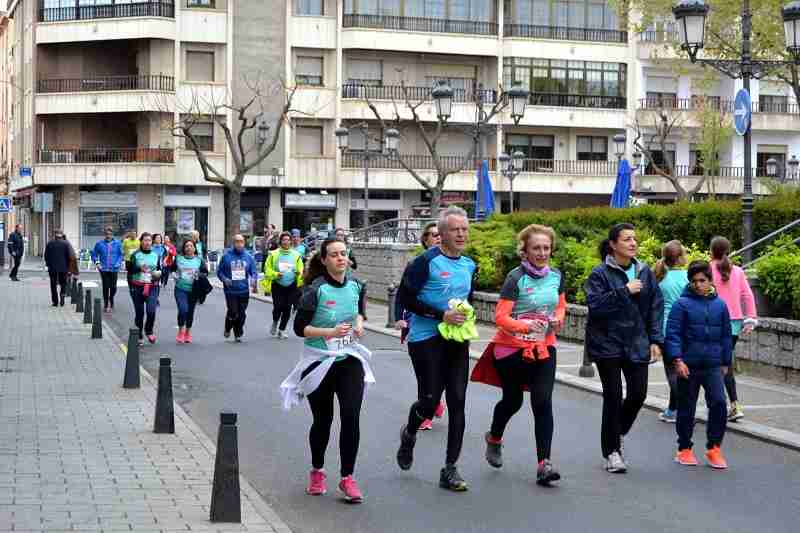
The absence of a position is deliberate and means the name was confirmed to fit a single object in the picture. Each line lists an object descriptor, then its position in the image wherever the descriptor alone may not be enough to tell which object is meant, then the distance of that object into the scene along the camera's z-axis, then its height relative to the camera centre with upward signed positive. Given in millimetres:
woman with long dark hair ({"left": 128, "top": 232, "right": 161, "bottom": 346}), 20438 -867
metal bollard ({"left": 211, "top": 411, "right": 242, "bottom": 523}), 7484 -1442
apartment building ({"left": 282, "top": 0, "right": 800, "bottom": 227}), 58844 +6421
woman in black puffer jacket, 9383 -667
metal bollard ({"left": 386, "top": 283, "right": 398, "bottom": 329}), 24000 -1486
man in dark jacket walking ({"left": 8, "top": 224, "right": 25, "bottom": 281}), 43091 -749
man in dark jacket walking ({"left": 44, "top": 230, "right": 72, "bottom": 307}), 29561 -821
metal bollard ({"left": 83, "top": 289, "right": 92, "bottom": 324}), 23734 -1540
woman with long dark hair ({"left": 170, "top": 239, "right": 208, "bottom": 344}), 20250 -854
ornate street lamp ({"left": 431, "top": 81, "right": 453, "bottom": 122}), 26500 +2684
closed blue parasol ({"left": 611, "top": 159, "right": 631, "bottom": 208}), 29641 +1023
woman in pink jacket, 11867 -583
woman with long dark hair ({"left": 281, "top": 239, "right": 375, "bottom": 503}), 8383 -833
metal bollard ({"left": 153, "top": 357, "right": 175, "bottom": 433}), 10898 -1508
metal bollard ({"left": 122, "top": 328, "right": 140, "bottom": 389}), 13945 -1545
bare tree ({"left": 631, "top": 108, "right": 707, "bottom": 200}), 60181 +4825
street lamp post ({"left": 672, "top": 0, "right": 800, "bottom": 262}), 18891 +2915
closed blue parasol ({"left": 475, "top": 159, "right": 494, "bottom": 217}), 31906 +797
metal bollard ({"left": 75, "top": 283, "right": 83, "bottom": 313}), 27438 -1619
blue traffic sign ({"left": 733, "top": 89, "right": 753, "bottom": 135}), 19000 +1762
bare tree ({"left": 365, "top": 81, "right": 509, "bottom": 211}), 58719 +4700
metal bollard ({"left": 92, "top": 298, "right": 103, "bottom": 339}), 20359 -1540
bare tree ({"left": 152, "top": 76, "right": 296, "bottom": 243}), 56250 +4824
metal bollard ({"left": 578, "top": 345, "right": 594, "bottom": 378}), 15836 -1696
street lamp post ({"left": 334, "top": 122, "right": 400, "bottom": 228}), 39125 +2749
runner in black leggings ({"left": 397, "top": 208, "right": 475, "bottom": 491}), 8914 -591
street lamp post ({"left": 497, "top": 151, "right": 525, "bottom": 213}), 46500 +2510
